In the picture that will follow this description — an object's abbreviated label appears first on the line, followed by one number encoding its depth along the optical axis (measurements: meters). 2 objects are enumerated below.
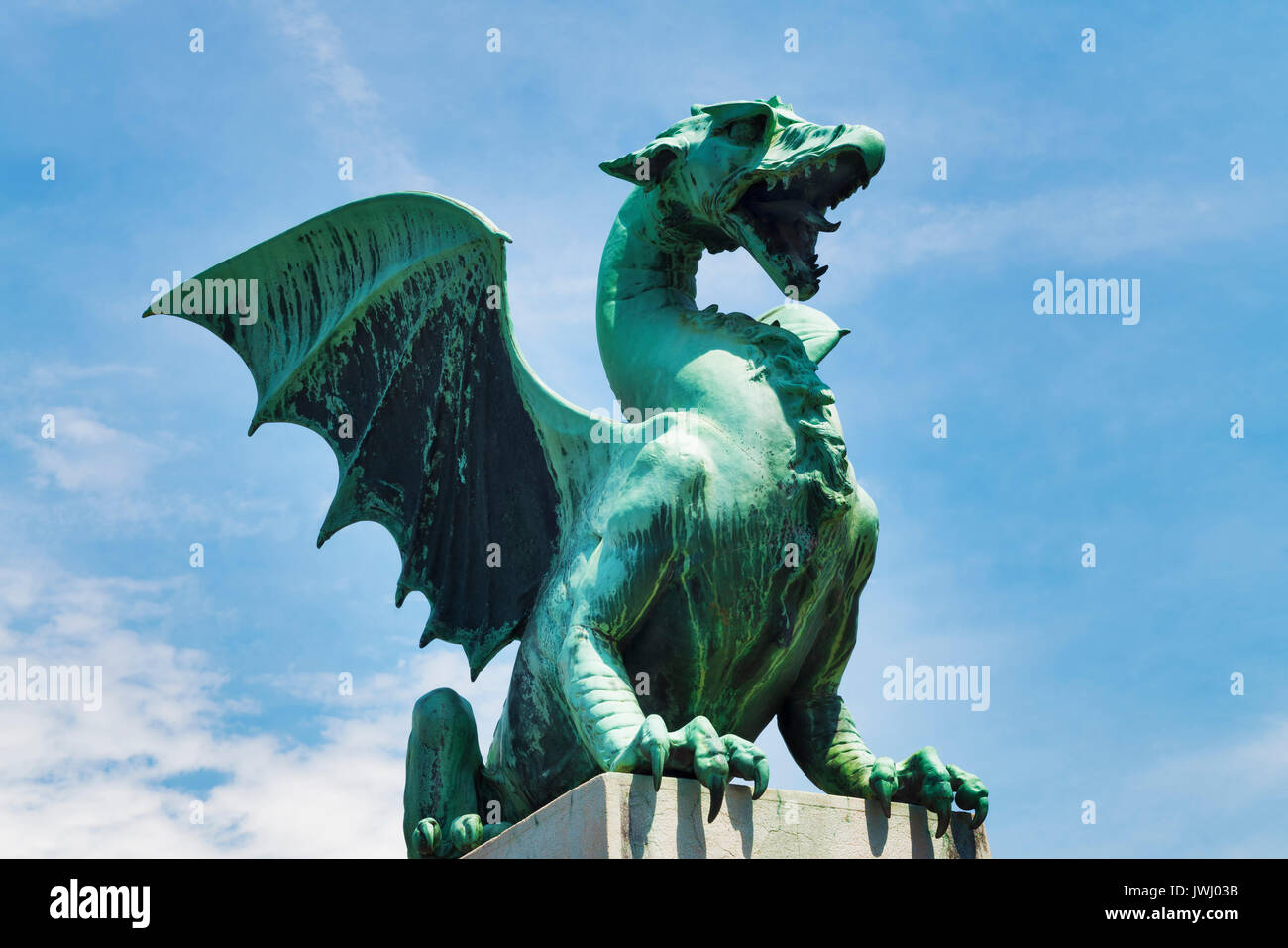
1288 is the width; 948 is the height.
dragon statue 6.41
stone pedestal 5.53
